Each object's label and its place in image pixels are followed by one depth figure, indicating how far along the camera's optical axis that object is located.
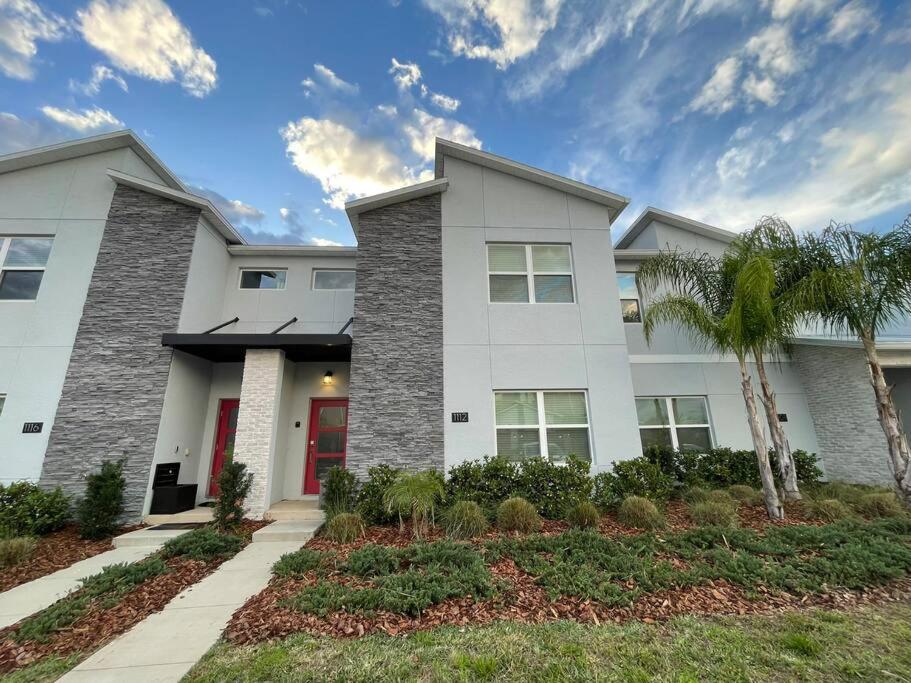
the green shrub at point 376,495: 6.84
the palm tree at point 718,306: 6.59
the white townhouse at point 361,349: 7.76
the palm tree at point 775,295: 6.84
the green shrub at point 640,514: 6.06
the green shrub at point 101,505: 6.48
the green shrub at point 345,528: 5.89
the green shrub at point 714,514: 6.01
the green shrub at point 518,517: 6.12
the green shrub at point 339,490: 7.02
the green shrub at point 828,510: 6.16
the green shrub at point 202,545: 5.38
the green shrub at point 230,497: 6.66
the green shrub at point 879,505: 6.26
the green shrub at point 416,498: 6.11
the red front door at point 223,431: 9.09
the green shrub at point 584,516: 6.13
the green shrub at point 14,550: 5.26
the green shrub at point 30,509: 6.43
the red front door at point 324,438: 9.37
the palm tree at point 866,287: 6.62
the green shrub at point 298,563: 4.63
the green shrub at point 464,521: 5.93
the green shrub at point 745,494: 7.34
